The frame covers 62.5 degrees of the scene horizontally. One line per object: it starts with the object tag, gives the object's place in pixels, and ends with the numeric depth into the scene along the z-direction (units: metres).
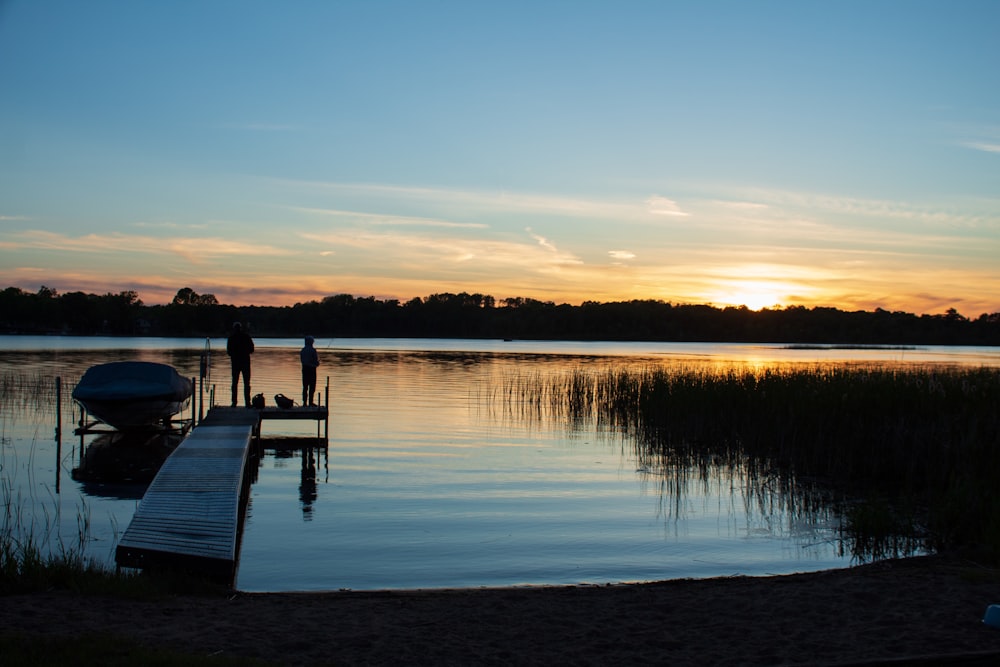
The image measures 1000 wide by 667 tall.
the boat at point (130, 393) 18.31
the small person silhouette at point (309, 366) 20.78
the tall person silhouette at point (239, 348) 18.80
